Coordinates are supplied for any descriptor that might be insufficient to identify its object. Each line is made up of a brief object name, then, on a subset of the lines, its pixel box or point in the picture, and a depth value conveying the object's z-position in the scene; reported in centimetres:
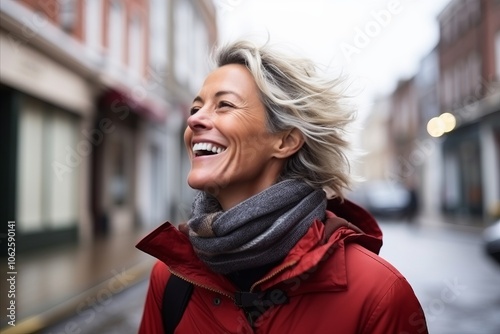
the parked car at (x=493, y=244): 810
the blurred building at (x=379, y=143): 5354
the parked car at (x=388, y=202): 2761
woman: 153
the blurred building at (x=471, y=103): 2305
